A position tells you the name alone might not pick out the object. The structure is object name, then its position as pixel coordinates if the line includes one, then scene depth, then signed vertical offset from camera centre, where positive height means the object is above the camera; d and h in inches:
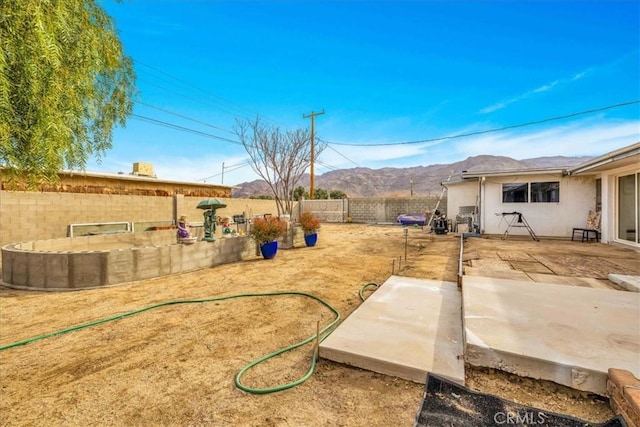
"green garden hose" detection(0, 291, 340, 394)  86.1 -55.2
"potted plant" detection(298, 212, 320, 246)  387.2 -25.4
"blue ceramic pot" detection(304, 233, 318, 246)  392.6 -41.4
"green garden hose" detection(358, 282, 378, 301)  168.7 -52.4
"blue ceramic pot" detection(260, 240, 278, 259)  309.3 -44.0
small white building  302.4 +15.6
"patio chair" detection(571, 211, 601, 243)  361.1 -25.5
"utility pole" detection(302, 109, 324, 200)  709.1 +238.6
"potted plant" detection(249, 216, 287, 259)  307.1 -27.8
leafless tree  509.0 +105.1
